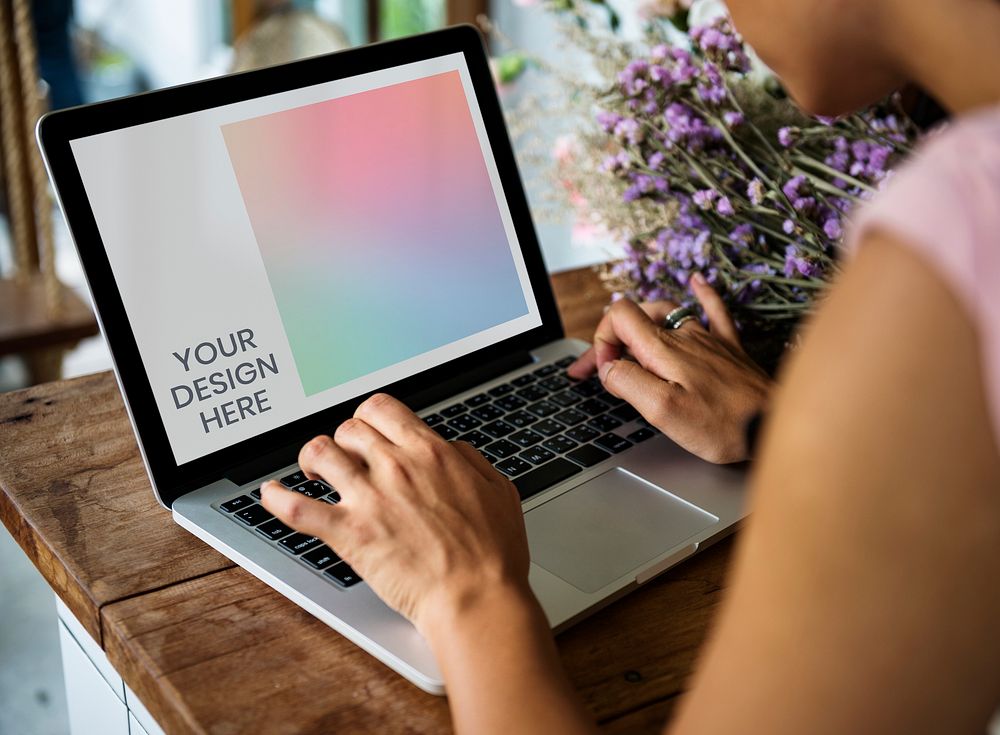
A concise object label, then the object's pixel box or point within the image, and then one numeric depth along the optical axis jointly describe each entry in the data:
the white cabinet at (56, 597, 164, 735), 0.71
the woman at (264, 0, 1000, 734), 0.35
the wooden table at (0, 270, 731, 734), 0.59
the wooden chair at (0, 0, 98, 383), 1.95
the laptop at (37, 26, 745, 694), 0.72
